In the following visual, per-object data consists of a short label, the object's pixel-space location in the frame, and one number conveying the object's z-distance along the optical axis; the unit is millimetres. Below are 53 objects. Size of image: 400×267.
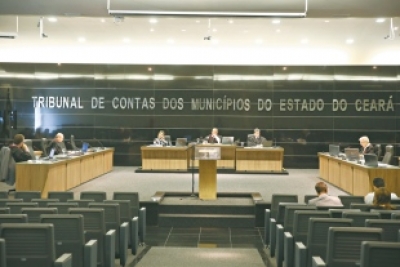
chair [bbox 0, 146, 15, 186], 11352
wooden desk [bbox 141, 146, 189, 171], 16375
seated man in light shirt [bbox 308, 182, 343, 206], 7094
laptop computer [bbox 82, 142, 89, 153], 14512
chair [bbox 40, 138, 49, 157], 14234
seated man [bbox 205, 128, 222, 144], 16531
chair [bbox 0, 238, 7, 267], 3586
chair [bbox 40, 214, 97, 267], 4770
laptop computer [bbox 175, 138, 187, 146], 16578
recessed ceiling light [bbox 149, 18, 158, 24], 13210
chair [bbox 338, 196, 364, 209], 7508
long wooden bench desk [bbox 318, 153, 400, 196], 10609
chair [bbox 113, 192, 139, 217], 7754
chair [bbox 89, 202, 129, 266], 6105
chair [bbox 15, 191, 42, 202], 7965
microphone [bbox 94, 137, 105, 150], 18298
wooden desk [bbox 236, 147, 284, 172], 16172
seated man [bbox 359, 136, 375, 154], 12981
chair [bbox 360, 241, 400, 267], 3426
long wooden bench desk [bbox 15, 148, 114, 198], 10852
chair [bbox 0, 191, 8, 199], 7832
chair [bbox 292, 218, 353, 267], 4758
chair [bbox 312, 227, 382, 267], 4016
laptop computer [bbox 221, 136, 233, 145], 16641
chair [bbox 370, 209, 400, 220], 5863
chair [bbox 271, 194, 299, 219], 7855
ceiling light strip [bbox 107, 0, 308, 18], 7969
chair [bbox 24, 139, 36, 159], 12569
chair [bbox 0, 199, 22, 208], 6540
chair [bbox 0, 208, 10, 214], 5680
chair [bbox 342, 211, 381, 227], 5258
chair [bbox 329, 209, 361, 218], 5780
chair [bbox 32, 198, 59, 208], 6754
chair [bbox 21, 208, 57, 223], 5562
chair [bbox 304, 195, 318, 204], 7741
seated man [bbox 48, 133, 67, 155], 13703
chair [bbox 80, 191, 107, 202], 7788
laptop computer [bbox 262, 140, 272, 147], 16081
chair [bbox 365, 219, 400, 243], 4723
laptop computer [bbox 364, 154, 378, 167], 10945
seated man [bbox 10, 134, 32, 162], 11273
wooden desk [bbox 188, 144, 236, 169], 16312
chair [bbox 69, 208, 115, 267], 5332
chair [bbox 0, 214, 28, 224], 4723
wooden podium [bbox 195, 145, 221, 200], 10117
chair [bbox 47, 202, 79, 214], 6060
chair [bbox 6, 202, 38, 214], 6192
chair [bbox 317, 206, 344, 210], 6645
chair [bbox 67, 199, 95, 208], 6759
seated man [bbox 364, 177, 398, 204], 7176
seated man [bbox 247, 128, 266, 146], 16422
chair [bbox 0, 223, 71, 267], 3957
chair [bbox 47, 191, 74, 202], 7820
